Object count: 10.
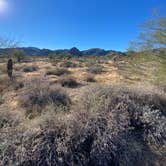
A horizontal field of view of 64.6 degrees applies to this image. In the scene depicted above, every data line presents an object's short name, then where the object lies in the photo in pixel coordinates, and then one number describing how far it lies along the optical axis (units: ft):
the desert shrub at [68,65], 50.10
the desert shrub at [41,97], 14.68
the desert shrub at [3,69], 31.79
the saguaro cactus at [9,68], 28.70
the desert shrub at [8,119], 9.26
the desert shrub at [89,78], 27.67
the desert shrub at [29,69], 39.77
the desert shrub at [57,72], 33.30
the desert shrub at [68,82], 23.72
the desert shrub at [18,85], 21.66
